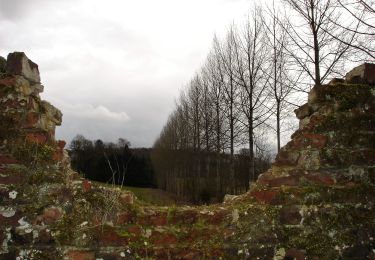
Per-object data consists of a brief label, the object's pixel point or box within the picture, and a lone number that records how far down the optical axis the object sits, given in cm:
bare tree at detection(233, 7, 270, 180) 1561
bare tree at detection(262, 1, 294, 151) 1449
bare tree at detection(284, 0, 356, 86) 1113
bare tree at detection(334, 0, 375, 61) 550
